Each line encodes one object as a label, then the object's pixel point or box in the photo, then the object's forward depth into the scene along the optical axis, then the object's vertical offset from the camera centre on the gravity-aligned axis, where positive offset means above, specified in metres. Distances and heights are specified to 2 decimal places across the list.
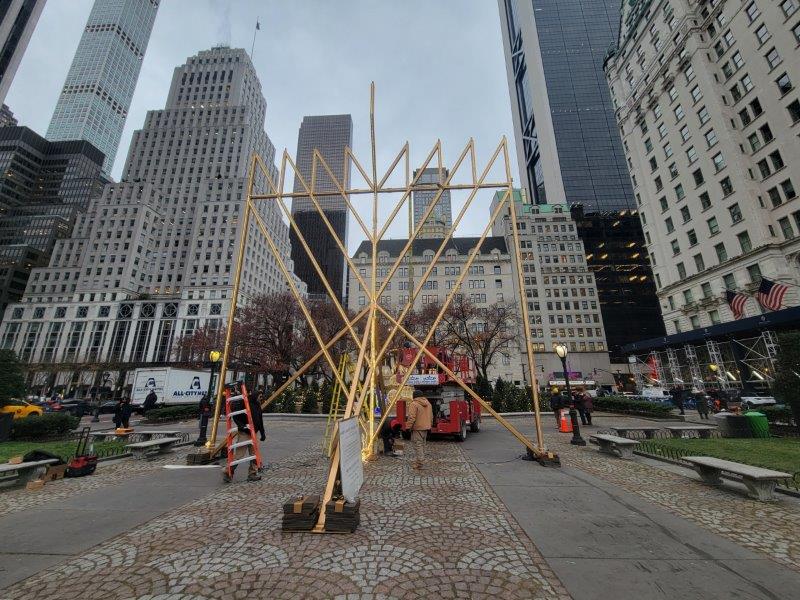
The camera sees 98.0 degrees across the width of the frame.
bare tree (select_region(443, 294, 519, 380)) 38.24 +8.54
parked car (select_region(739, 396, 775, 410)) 25.30 -0.47
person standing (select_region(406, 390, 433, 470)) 8.58 -0.55
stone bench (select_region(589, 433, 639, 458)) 9.84 -1.37
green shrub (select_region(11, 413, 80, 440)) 13.30 -0.91
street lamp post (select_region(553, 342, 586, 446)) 12.31 -1.21
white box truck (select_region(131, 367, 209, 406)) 26.70 +1.12
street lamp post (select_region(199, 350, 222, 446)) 12.67 -0.52
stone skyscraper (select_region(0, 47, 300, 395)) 77.12 +34.15
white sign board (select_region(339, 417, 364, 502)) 4.91 -0.87
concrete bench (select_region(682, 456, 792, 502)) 5.84 -1.32
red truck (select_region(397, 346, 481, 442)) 13.29 +0.11
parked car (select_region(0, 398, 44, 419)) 21.20 -0.42
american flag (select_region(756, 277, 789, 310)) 23.94 +6.76
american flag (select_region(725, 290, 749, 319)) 26.05 +6.61
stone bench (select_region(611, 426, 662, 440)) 12.46 -1.25
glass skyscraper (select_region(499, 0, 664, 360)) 83.25 +76.10
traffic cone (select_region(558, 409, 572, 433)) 16.02 -1.22
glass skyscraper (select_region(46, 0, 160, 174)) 169.38 +159.28
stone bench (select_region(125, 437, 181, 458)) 9.88 -1.33
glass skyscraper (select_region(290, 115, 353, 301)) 174.88 +73.62
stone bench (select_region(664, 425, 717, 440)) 12.87 -1.31
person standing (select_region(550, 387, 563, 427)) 17.13 -0.31
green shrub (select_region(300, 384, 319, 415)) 26.70 -0.36
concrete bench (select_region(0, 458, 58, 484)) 7.25 -1.44
